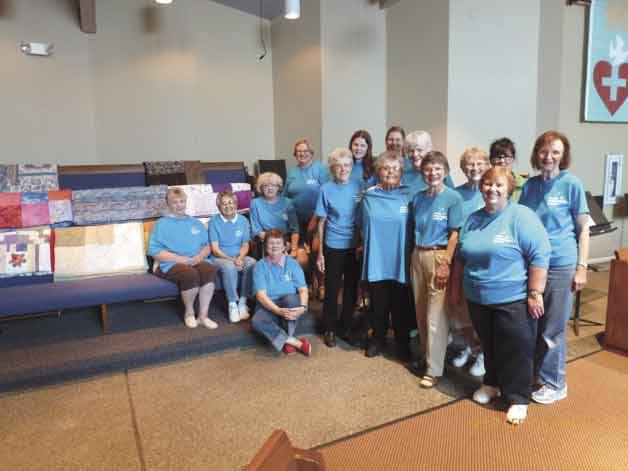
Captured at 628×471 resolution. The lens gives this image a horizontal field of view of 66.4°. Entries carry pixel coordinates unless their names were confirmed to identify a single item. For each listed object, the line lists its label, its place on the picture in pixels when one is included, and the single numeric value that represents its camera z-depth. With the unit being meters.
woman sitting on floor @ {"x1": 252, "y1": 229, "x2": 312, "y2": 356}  2.98
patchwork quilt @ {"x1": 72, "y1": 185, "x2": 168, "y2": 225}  3.85
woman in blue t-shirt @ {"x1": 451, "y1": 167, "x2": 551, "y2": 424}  2.15
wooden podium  3.01
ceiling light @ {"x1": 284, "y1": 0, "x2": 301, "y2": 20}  4.30
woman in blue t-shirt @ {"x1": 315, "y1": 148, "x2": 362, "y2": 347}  2.90
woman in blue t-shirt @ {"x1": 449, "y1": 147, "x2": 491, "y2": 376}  2.60
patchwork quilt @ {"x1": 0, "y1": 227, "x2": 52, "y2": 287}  3.43
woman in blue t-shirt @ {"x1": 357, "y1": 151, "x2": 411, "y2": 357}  2.73
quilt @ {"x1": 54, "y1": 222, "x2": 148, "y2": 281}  3.56
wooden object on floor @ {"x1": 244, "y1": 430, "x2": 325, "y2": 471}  0.83
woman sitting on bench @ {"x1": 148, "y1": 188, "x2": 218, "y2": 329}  3.25
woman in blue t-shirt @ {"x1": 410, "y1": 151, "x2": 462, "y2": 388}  2.50
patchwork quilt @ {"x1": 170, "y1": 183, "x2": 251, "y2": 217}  4.09
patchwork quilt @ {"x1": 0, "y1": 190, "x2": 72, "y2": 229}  3.64
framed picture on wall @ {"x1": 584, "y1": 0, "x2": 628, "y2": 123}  5.24
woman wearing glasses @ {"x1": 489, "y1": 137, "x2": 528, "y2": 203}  2.68
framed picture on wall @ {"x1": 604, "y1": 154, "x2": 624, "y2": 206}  5.59
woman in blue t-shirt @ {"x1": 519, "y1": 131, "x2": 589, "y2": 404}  2.29
